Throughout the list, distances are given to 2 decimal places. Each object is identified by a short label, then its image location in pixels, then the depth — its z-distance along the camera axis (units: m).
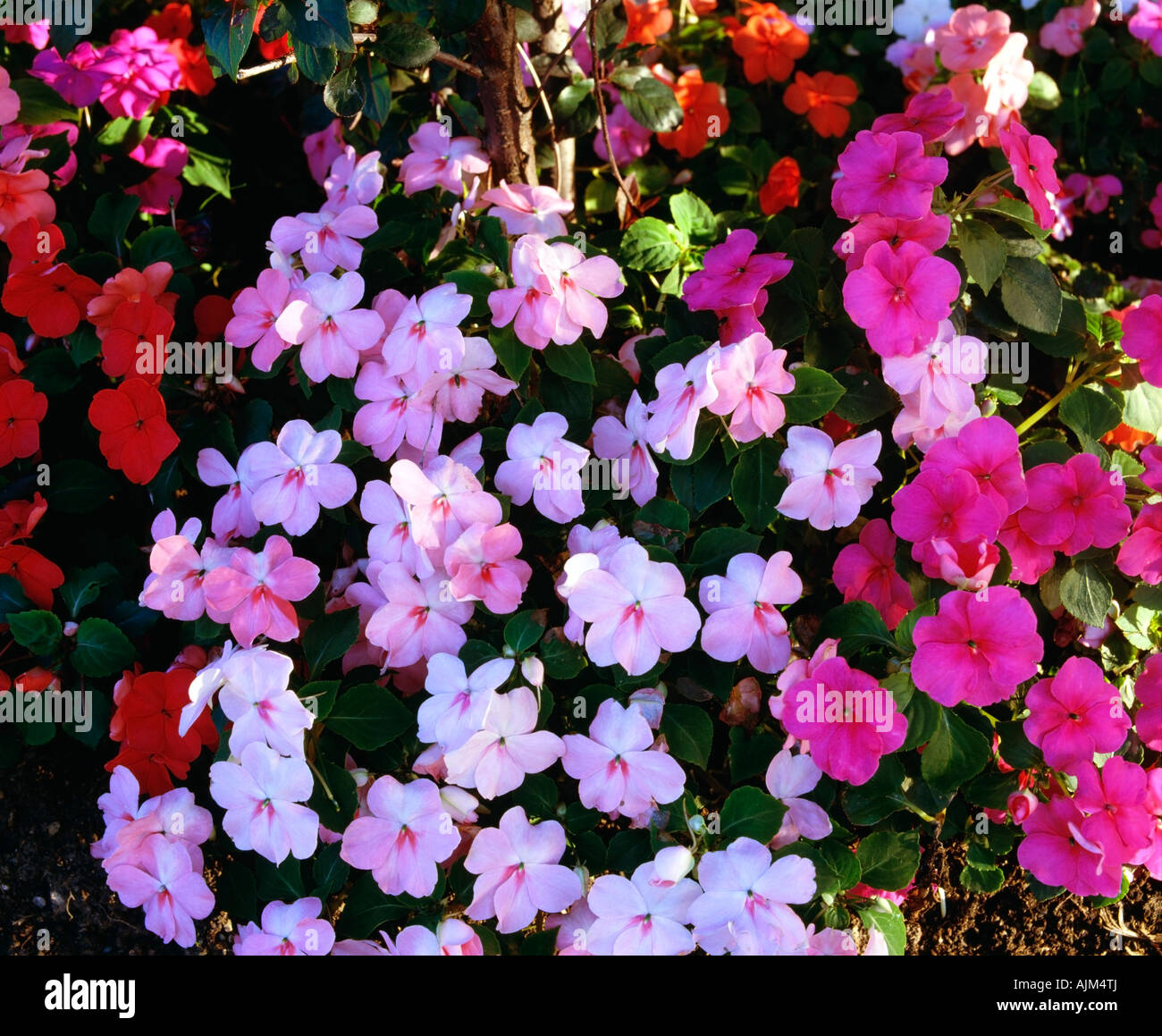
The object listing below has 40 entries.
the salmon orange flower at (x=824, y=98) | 0.89
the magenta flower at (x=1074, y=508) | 0.63
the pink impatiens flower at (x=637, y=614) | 0.61
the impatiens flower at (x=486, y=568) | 0.63
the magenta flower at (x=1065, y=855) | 0.63
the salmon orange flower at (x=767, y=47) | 0.88
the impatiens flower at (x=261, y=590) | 0.64
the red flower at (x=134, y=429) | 0.68
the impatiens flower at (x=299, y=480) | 0.66
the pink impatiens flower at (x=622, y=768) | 0.62
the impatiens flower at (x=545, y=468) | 0.64
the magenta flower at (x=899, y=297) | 0.64
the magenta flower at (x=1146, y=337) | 0.65
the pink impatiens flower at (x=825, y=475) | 0.64
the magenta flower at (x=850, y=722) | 0.60
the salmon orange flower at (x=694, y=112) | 0.86
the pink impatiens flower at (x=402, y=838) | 0.62
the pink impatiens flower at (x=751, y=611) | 0.63
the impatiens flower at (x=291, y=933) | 0.64
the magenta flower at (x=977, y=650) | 0.60
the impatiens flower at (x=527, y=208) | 0.71
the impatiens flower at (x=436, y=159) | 0.75
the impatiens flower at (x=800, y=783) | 0.64
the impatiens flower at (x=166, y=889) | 0.64
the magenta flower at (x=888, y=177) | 0.65
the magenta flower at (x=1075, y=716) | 0.63
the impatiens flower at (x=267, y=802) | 0.61
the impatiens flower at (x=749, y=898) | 0.60
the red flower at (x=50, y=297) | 0.71
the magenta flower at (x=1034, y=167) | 0.66
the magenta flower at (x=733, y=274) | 0.66
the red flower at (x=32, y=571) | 0.69
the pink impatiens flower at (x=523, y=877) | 0.62
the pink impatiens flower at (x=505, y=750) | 0.61
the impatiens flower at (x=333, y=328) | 0.67
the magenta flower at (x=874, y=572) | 0.66
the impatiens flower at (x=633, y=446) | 0.66
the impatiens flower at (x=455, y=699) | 0.61
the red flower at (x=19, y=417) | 0.70
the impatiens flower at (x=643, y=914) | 0.61
